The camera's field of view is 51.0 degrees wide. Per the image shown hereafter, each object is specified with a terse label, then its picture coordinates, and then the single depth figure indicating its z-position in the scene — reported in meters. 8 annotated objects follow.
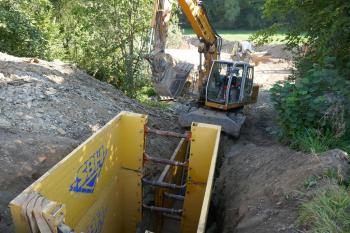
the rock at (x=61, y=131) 6.71
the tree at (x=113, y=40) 13.59
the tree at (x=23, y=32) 11.74
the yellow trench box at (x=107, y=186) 3.56
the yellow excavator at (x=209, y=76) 8.97
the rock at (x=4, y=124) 6.20
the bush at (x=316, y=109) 5.75
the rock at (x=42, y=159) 5.42
